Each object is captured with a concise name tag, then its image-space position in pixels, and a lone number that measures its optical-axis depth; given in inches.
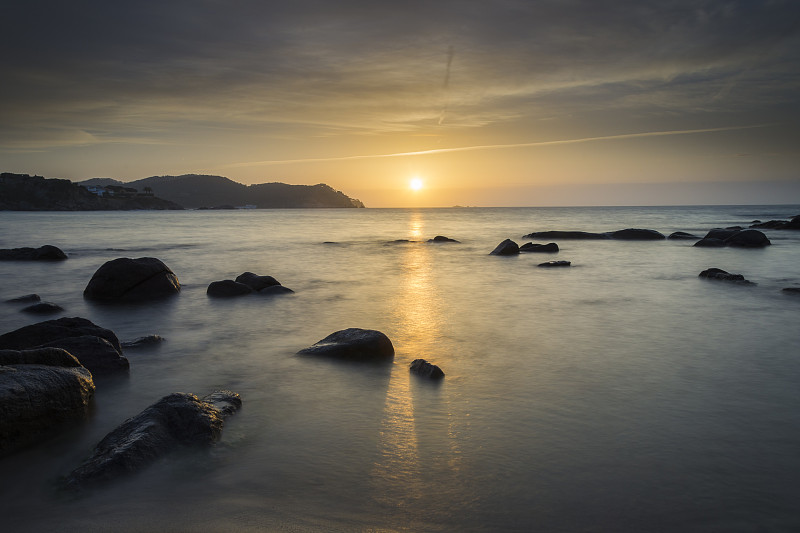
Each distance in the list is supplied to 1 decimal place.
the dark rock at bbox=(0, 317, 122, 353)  299.6
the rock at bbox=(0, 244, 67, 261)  955.5
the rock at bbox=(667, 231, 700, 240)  1601.9
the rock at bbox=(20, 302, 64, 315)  477.4
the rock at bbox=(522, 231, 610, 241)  1617.9
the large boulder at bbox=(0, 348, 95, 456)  198.1
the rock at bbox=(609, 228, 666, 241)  1562.5
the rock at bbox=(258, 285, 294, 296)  603.8
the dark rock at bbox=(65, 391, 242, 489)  179.8
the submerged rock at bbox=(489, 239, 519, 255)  1105.4
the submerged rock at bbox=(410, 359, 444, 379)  296.7
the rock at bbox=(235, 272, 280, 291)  616.1
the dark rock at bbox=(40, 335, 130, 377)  287.3
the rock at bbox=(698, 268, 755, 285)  684.7
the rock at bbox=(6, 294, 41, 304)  536.6
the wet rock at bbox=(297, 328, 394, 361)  329.4
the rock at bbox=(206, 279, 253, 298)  588.4
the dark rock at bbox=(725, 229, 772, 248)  1247.5
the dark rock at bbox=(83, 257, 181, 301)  551.8
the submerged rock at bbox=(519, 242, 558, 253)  1174.4
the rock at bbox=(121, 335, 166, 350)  357.0
